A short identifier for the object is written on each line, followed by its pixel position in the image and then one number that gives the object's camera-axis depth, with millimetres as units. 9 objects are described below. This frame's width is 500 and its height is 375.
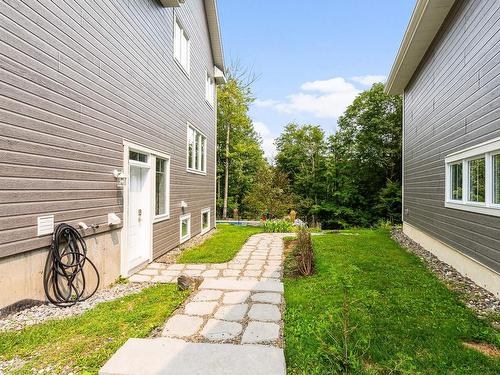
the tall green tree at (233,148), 17516
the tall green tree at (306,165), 21203
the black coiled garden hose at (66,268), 3547
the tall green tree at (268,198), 15422
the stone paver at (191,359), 2342
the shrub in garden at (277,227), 11438
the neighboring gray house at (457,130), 4594
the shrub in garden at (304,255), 5309
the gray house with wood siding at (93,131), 3059
